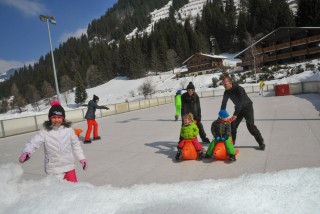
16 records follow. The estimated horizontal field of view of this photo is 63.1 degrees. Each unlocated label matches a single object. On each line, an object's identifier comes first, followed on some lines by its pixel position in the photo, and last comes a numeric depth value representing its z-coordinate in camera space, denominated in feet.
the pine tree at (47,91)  307.44
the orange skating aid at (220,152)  17.32
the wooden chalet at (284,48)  171.53
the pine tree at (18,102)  300.20
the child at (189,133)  18.48
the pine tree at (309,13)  213.66
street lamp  77.87
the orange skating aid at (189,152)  18.26
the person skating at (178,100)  40.66
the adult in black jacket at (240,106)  19.21
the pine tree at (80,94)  245.24
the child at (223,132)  17.16
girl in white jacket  11.38
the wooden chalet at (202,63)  250.37
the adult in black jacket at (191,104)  22.79
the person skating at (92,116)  30.94
